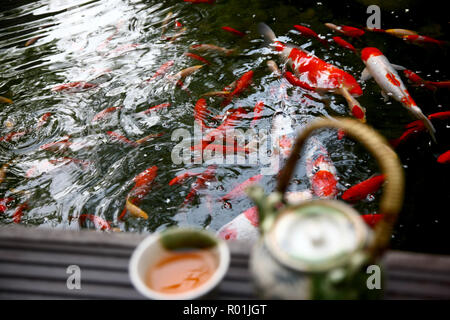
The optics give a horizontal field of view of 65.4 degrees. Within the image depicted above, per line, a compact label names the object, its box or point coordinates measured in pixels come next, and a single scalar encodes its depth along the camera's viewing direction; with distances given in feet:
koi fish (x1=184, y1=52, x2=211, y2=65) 12.90
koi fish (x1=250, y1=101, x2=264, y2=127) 10.05
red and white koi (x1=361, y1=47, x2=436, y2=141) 9.10
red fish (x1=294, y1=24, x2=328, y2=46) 12.99
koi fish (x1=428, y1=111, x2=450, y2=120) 8.93
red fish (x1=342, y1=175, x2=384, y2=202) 7.27
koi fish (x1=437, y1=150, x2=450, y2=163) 7.87
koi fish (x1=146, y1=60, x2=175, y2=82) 12.50
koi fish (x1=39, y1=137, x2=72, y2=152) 10.17
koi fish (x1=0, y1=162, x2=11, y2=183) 9.59
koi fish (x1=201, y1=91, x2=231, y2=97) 11.08
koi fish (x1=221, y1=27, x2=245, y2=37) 13.98
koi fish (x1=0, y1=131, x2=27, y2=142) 10.87
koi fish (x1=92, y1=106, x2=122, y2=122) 11.03
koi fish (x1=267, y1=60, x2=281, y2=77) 11.73
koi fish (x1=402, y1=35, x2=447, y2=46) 11.62
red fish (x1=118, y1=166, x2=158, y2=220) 8.22
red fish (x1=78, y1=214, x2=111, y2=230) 7.68
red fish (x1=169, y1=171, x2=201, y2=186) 8.53
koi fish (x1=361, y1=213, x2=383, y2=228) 6.31
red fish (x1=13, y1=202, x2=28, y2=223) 8.37
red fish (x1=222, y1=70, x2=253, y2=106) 10.97
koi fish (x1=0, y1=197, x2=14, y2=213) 8.70
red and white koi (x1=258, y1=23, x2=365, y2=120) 10.25
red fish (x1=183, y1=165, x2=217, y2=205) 8.17
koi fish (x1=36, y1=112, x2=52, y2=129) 11.29
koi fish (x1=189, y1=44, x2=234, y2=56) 13.25
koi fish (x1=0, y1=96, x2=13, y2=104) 12.60
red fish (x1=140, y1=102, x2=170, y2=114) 10.96
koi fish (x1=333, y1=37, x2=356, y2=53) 12.14
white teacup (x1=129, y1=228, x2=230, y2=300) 3.26
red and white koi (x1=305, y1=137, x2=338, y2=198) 7.59
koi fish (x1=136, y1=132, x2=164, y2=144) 9.91
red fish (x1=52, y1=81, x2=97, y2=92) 12.55
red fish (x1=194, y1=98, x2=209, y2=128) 10.27
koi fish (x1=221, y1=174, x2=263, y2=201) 8.00
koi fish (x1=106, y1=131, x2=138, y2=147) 9.93
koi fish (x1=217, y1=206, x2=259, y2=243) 6.56
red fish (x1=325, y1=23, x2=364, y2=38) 12.73
